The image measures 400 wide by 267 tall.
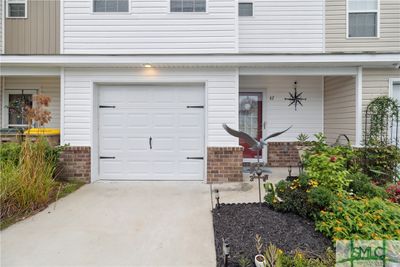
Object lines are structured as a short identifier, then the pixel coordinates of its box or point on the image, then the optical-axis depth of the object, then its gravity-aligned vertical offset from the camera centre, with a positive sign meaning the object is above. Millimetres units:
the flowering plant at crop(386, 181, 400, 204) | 3709 -947
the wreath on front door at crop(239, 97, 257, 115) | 7824 +893
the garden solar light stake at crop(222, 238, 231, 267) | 2354 -1185
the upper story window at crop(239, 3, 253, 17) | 7555 +3936
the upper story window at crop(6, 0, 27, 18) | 7216 +3731
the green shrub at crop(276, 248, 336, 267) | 2322 -1284
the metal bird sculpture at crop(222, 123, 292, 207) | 3822 -128
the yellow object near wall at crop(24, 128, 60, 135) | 6029 +8
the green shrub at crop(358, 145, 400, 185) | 5539 -673
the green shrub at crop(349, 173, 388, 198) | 3658 -867
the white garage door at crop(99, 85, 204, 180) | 6070 +24
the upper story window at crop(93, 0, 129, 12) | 6016 +3192
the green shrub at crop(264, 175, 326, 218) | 3291 -946
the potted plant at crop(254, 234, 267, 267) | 2350 -1285
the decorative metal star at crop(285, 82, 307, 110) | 7641 +1141
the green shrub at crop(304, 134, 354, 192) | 3559 -563
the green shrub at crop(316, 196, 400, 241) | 2729 -1048
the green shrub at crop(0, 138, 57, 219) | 3787 -844
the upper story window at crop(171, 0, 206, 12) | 5973 +3204
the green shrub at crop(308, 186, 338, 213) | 3201 -870
